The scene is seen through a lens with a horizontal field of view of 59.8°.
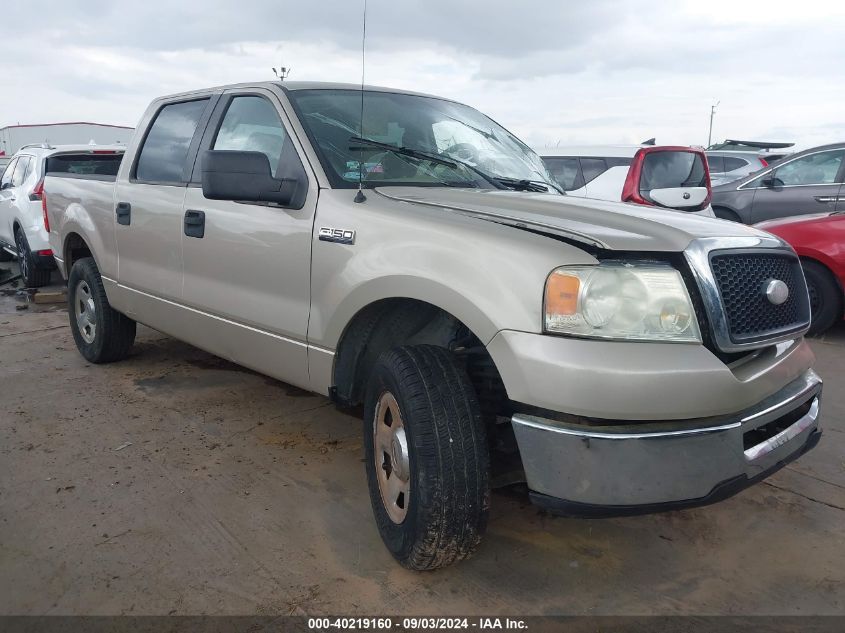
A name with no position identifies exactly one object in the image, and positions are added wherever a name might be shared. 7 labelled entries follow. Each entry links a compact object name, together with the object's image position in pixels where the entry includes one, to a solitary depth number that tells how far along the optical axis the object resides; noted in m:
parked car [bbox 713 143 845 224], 8.50
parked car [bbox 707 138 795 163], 13.00
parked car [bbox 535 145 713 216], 7.57
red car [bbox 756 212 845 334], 5.88
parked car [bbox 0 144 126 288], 8.22
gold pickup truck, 2.08
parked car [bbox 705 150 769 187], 12.45
